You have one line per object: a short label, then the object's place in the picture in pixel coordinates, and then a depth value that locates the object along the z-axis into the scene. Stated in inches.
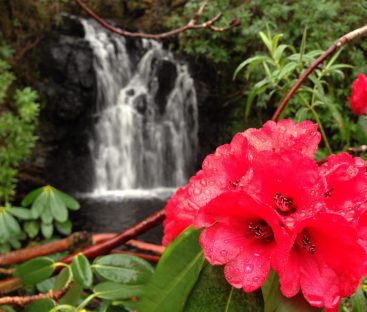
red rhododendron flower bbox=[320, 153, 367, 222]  13.5
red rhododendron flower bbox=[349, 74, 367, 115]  34.6
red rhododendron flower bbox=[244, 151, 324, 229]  13.0
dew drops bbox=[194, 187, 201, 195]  15.0
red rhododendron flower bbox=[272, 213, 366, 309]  12.4
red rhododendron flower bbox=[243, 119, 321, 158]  14.8
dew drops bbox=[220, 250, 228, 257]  13.7
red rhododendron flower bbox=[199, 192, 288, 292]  13.1
